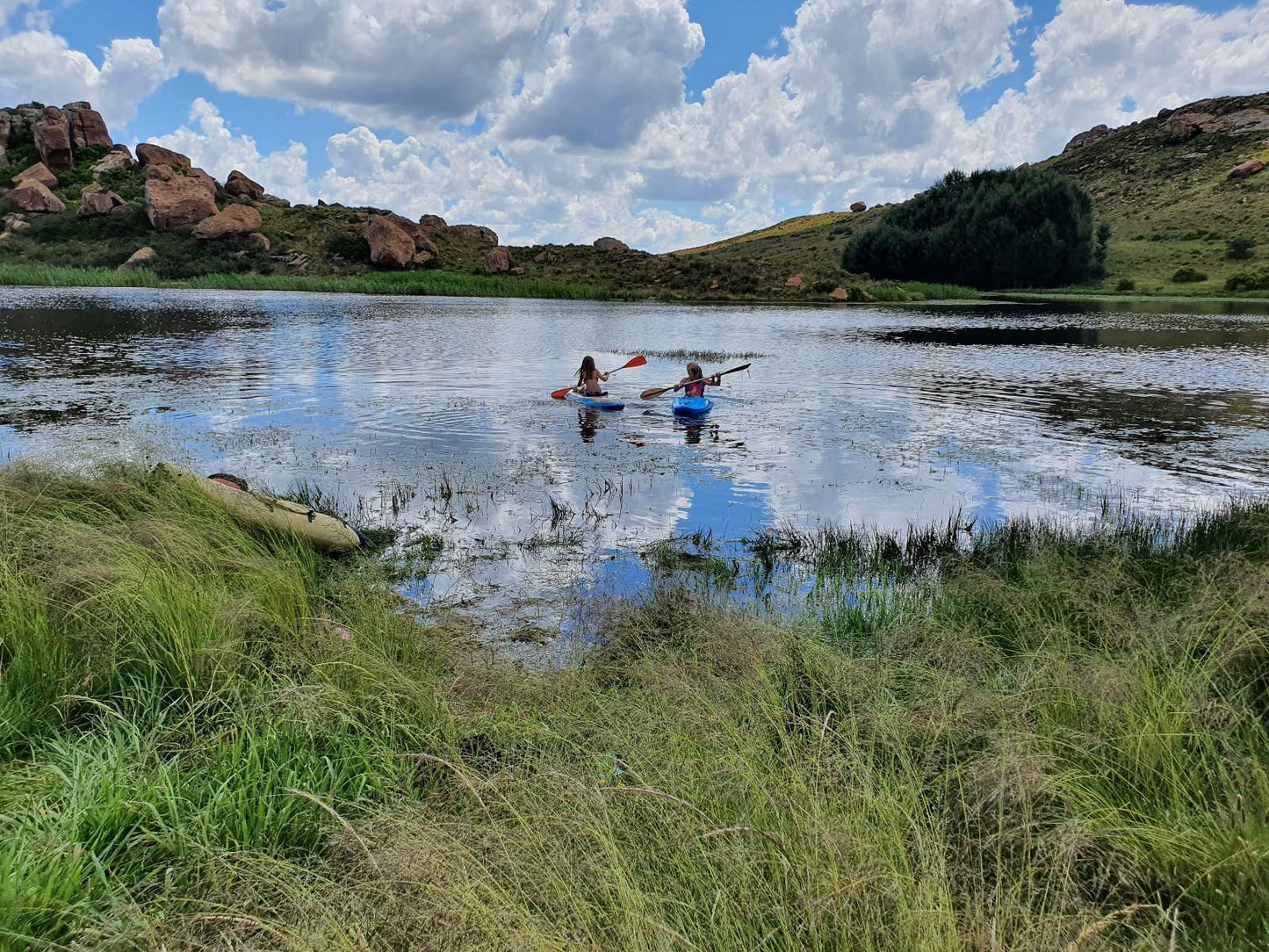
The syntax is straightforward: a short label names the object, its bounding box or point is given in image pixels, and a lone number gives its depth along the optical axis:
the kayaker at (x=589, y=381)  18.22
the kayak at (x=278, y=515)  7.56
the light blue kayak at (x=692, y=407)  16.66
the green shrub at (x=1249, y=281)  59.78
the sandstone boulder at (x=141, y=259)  65.88
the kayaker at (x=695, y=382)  17.81
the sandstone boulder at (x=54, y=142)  88.94
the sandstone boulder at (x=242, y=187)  92.00
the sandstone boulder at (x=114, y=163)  87.31
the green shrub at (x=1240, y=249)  67.56
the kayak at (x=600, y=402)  17.55
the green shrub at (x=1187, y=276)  65.94
